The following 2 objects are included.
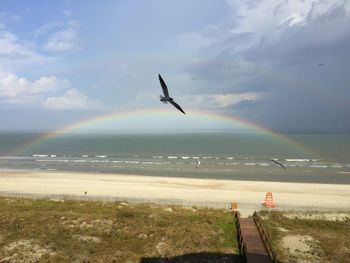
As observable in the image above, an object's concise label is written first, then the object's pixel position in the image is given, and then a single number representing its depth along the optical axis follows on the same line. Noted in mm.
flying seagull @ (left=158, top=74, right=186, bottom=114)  10338
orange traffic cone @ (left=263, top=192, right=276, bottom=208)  33531
